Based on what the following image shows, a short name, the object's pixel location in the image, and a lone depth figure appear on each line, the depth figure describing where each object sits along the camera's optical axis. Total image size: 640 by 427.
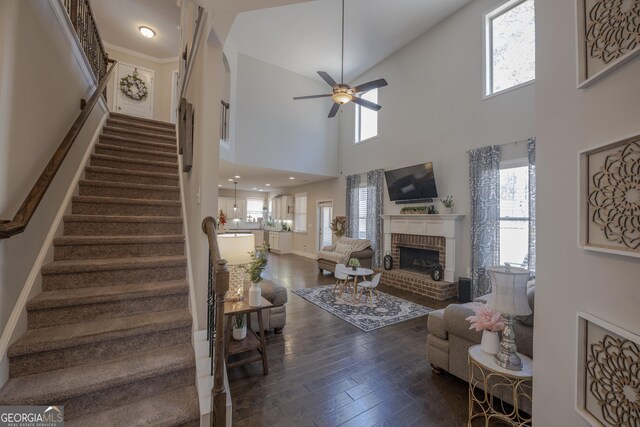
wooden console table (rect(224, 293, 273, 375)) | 2.30
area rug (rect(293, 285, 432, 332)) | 3.71
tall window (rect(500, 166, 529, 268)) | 4.28
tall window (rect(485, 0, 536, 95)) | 4.29
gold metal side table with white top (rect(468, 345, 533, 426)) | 1.58
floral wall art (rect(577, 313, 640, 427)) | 0.80
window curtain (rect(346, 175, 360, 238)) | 7.68
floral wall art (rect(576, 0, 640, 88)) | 0.84
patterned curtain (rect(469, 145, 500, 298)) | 4.53
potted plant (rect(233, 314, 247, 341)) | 2.58
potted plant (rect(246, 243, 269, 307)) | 2.46
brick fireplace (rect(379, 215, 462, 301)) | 5.05
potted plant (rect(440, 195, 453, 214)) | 5.23
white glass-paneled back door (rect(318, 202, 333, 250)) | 9.18
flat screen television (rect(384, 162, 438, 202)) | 5.53
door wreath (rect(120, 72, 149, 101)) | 6.22
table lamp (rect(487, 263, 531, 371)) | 1.58
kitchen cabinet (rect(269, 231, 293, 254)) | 10.48
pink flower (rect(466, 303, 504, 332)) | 1.70
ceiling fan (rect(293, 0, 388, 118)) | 4.16
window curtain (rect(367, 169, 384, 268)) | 6.75
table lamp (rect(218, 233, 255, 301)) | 2.32
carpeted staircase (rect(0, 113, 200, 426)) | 1.51
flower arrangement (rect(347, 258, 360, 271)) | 4.72
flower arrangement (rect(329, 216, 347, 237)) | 8.10
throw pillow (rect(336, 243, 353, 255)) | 6.64
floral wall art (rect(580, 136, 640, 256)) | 0.81
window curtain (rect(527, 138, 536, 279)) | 3.95
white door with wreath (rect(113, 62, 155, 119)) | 6.20
